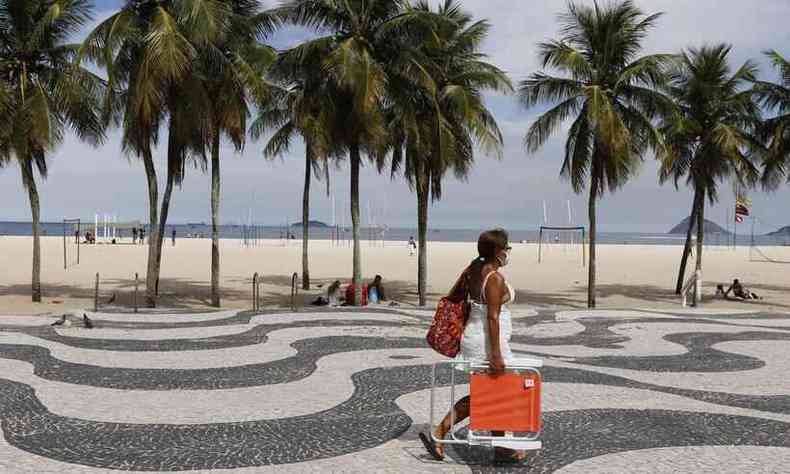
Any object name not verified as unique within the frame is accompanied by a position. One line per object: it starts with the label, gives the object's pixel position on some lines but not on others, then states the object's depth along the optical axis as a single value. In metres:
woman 5.29
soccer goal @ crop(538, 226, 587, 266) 57.33
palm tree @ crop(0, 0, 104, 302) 18.09
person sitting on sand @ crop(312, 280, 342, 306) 19.00
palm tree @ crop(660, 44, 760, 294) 23.33
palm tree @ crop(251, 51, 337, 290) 18.45
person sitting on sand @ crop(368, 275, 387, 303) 19.86
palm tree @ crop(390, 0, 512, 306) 18.64
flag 43.38
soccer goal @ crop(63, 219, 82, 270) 37.74
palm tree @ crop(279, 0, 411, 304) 17.23
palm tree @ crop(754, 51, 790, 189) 23.02
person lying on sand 23.19
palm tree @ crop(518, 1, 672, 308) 19.50
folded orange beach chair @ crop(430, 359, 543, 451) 5.37
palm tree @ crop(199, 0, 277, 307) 18.27
